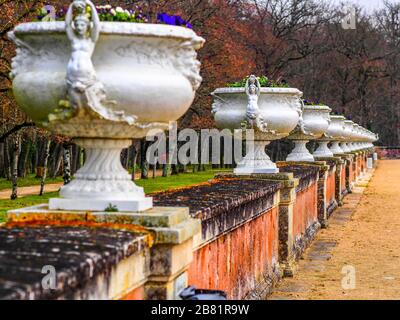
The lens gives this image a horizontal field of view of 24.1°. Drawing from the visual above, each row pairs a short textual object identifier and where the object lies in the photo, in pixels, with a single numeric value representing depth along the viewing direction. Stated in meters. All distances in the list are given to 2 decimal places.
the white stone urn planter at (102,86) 5.00
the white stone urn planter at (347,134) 28.95
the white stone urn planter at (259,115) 10.95
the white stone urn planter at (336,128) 25.14
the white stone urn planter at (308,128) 17.23
